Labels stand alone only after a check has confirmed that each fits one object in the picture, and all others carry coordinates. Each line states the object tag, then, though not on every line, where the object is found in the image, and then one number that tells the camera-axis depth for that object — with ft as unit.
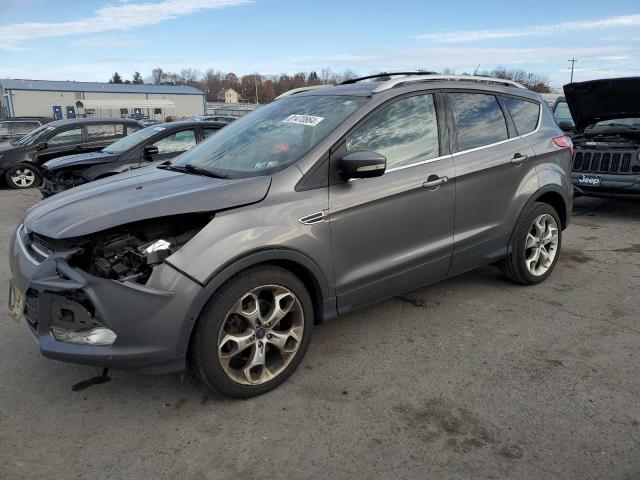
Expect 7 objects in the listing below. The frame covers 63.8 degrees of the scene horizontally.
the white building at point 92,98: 158.41
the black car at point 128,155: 25.50
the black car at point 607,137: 22.70
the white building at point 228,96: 330.54
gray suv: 8.63
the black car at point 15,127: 51.52
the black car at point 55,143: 37.27
